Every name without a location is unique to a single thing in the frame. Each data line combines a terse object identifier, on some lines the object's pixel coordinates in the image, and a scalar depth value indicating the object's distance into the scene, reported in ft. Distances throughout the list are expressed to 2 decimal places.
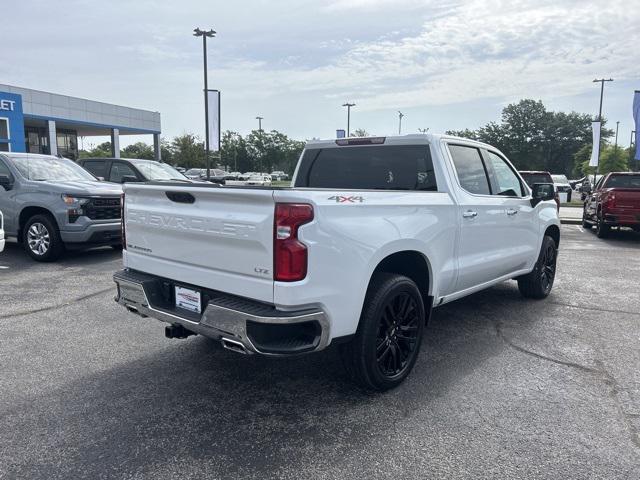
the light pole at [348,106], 163.45
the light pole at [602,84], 129.48
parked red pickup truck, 39.09
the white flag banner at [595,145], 96.84
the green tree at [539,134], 271.08
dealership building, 88.99
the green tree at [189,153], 202.59
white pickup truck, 9.66
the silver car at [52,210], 27.04
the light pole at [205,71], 76.07
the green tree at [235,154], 237.72
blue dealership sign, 87.25
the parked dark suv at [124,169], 37.63
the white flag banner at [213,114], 81.05
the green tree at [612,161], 208.13
